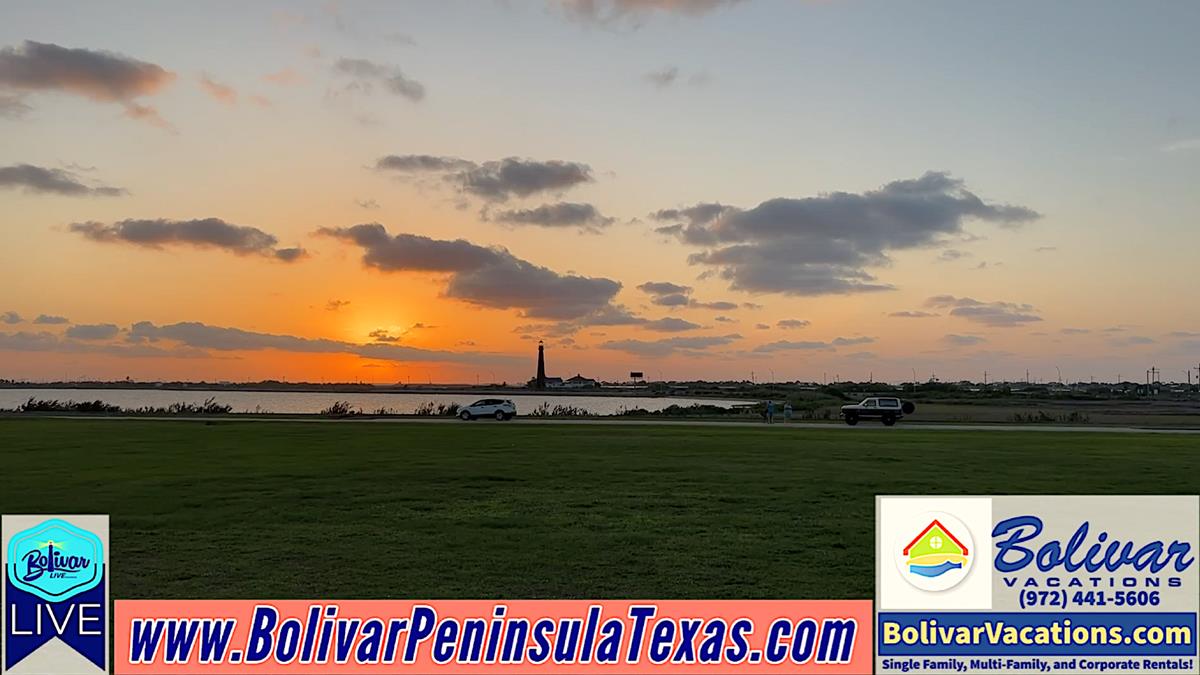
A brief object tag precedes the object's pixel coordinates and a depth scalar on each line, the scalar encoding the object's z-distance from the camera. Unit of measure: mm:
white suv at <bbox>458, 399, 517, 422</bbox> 60125
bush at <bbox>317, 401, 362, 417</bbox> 66438
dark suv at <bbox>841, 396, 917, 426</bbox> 56219
